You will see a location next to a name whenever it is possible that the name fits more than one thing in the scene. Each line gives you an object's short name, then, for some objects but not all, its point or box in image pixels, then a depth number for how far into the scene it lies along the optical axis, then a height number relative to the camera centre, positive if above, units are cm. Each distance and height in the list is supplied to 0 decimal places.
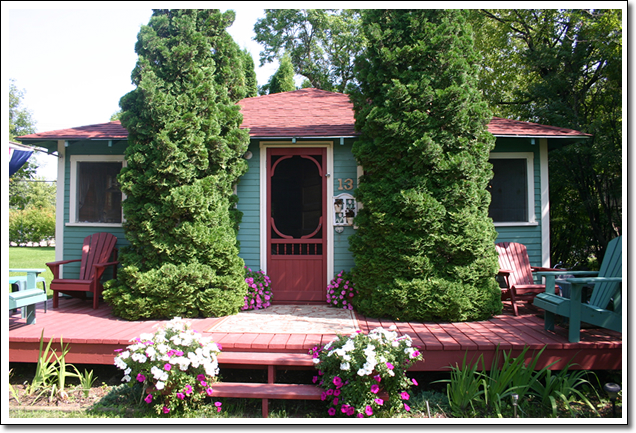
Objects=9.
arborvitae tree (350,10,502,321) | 421 +53
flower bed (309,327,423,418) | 286 -117
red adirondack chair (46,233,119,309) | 489 -60
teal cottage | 537 +50
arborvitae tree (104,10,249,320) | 434 +47
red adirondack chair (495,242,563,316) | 463 -65
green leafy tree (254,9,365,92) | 1758 +890
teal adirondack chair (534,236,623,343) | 339 -77
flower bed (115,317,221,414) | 289 -111
